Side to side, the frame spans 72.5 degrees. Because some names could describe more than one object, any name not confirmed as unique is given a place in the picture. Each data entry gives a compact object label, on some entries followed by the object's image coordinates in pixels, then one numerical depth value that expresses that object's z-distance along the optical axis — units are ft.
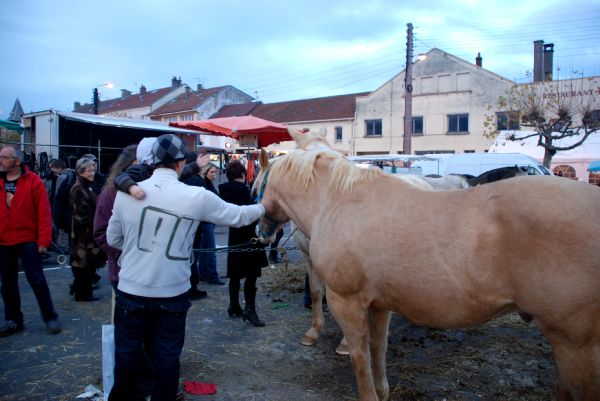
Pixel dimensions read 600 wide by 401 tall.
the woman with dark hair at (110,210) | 10.49
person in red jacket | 13.87
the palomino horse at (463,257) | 6.33
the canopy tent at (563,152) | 64.15
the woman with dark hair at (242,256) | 15.38
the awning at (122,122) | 32.60
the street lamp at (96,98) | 85.67
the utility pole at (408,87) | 58.29
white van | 51.83
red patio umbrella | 31.68
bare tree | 58.54
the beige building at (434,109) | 89.40
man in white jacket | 7.39
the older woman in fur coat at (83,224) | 17.51
